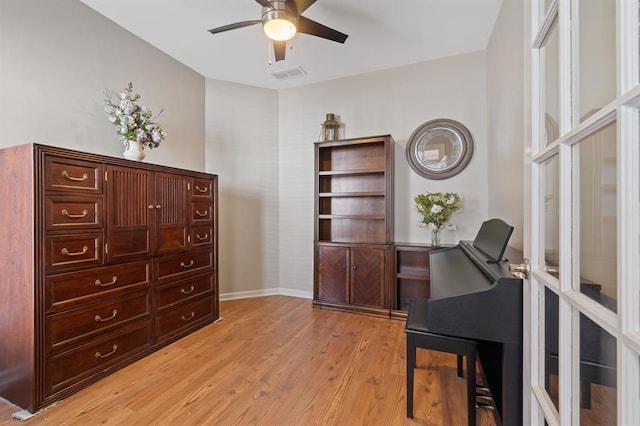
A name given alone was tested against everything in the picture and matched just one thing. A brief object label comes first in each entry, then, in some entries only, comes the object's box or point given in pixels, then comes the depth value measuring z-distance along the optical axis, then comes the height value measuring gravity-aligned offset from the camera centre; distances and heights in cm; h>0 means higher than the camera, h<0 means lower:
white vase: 251 +52
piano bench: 148 -70
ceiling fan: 205 +139
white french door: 51 -1
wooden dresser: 172 -37
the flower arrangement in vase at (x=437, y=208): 305 +4
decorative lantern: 364 +103
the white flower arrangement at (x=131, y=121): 247 +78
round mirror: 317 +70
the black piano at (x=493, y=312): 127 -46
